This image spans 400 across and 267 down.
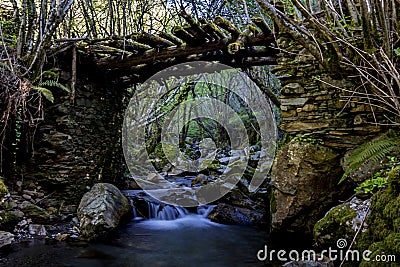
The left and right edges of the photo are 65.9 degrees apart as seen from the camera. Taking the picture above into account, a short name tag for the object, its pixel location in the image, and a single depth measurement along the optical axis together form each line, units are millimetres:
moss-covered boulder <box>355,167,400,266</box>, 1901
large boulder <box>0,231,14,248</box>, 4262
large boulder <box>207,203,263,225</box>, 6055
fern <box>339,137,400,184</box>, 2561
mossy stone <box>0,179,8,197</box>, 4517
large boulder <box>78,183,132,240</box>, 4961
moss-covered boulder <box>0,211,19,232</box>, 4691
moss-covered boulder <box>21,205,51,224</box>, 5208
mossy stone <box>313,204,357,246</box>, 2695
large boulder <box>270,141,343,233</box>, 4039
